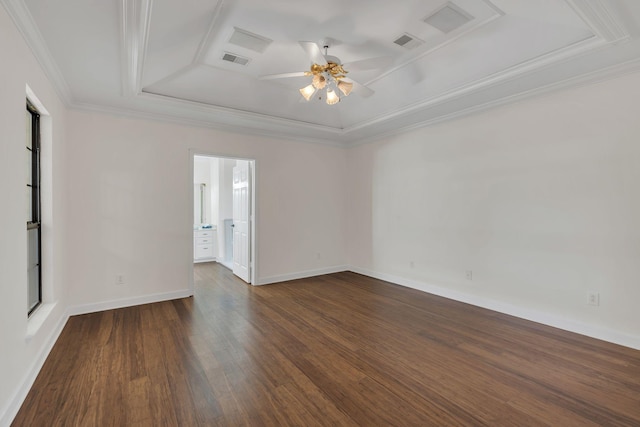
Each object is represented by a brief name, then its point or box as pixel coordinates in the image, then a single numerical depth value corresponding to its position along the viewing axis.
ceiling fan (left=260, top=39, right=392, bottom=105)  2.69
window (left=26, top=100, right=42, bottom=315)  2.78
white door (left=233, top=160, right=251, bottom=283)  5.32
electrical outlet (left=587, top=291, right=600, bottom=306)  3.11
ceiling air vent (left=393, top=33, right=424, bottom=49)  2.97
